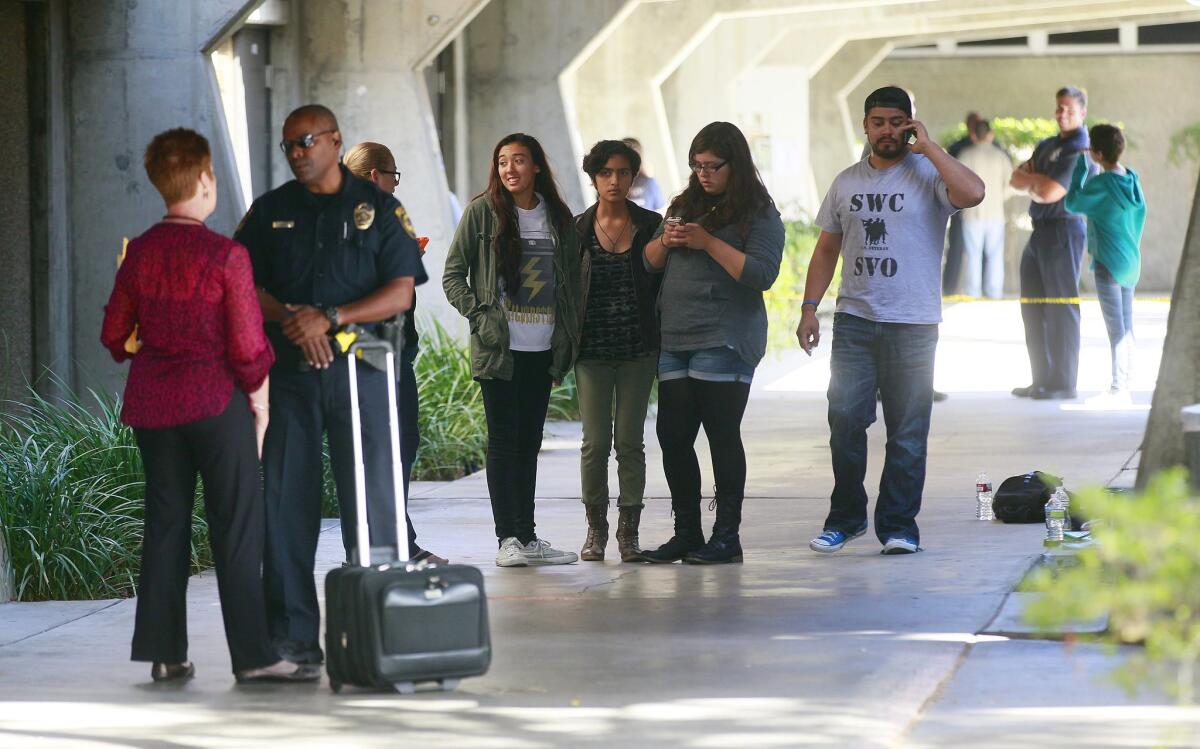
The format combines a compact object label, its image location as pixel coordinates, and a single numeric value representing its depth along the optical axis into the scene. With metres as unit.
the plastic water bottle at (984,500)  19.80
